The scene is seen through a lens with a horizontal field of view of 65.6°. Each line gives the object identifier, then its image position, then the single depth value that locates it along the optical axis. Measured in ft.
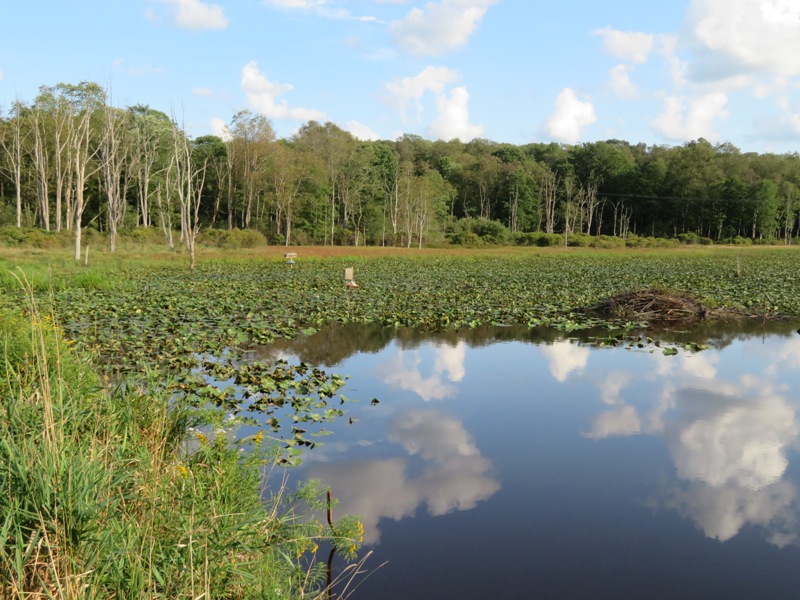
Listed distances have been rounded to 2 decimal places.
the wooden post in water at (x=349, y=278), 65.81
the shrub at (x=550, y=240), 176.10
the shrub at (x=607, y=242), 171.64
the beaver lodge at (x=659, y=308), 49.96
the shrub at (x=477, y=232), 173.47
